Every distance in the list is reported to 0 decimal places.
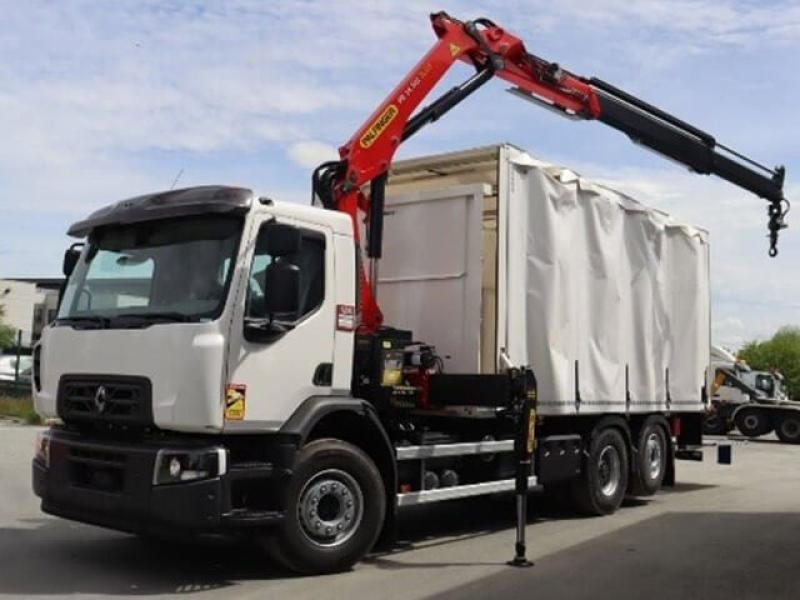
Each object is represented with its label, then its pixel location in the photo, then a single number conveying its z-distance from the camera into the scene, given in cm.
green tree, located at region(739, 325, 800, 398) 6362
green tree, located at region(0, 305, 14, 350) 6238
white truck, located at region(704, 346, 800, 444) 2677
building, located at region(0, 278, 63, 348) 8181
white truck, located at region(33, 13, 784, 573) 673
